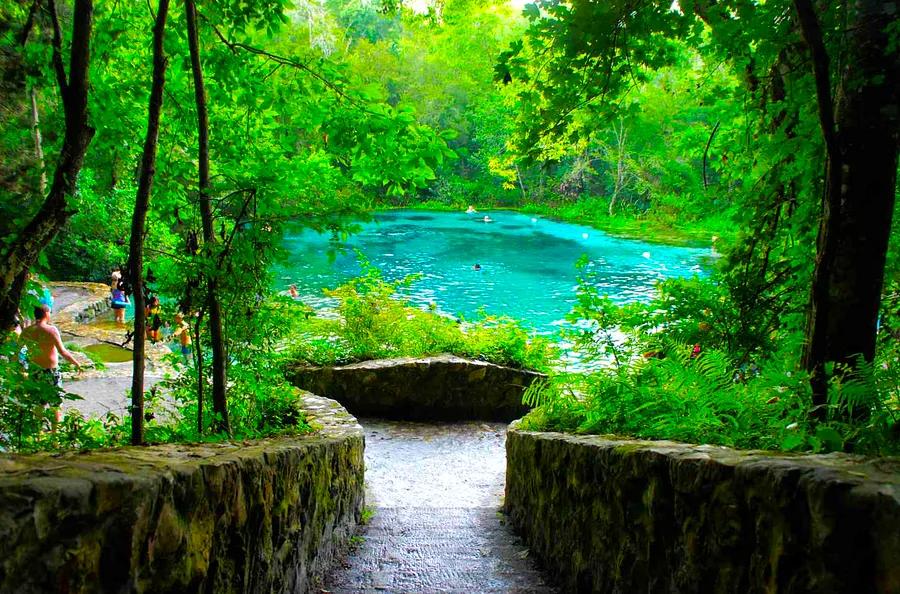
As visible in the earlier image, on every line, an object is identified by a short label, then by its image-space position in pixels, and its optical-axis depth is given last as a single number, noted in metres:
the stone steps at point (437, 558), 3.92
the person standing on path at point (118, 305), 14.17
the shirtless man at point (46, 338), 6.11
